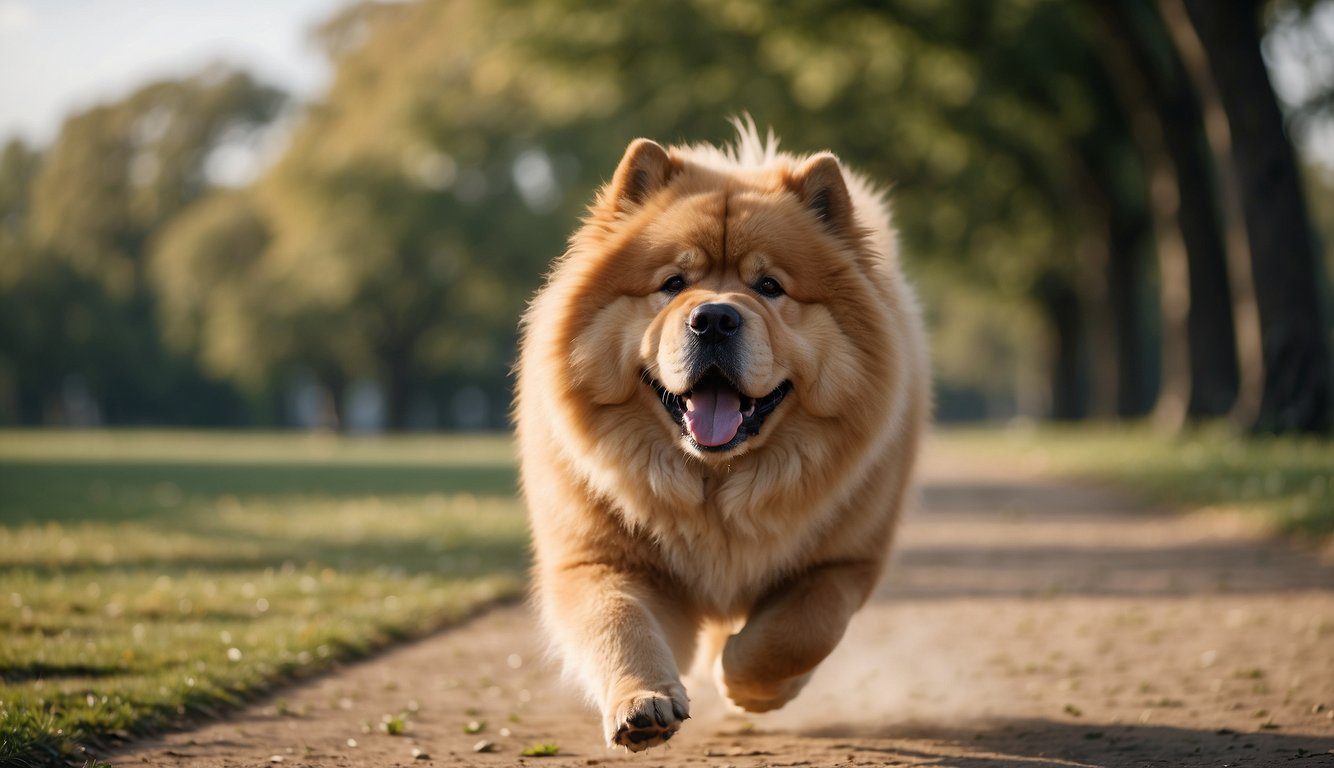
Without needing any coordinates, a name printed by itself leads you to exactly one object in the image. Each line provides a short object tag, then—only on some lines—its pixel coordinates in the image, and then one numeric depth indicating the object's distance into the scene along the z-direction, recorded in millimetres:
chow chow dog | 4207
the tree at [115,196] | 48250
